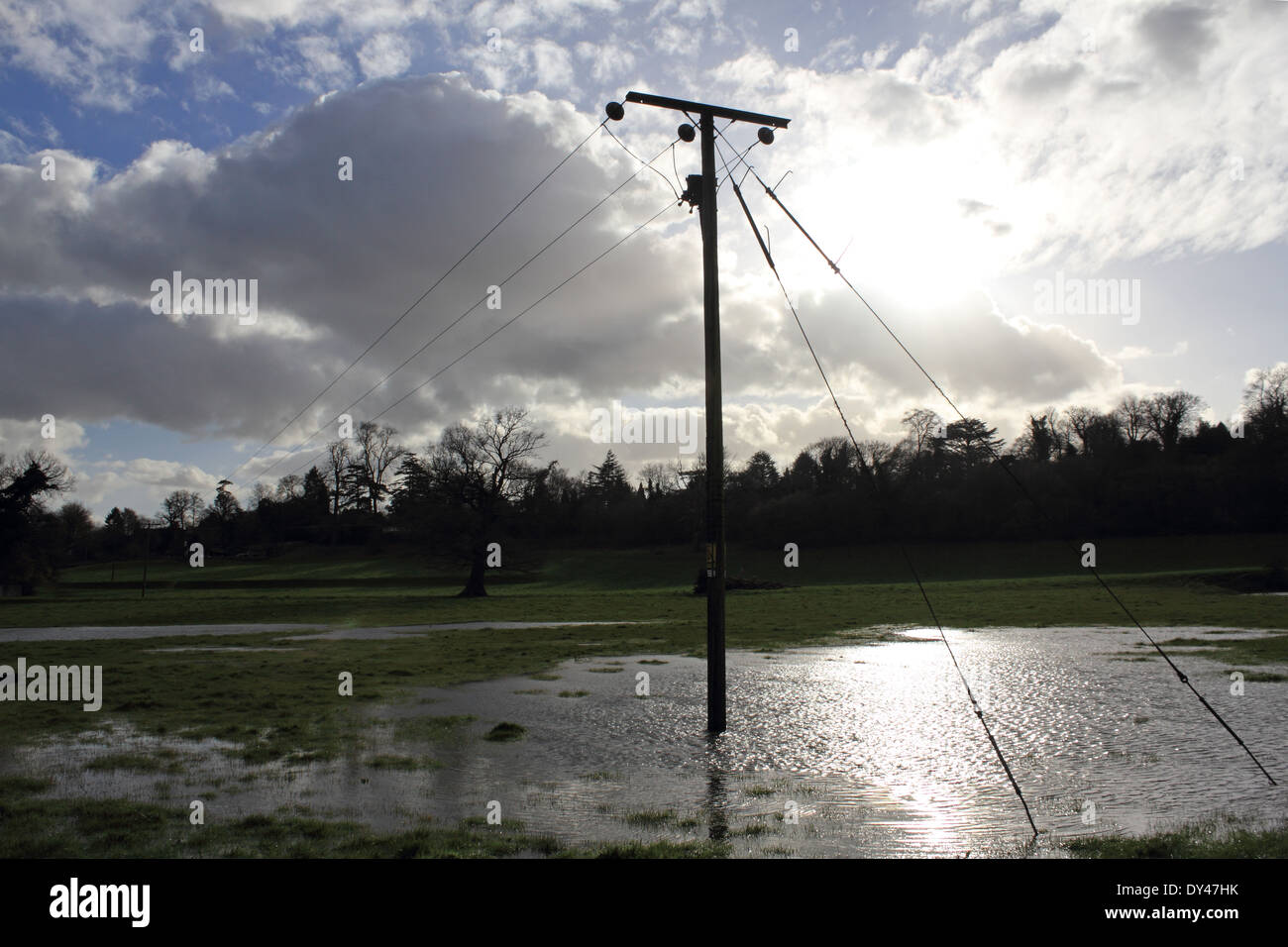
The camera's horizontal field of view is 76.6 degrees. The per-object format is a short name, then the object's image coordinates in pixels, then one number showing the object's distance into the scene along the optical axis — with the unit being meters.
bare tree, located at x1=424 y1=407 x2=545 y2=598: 57.91
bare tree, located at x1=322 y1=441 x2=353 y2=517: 119.69
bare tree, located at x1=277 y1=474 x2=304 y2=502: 121.69
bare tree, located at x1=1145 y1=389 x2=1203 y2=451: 98.75
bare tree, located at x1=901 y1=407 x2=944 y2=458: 105.54
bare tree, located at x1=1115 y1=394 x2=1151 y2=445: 101.83
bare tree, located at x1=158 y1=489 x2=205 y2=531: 124.88
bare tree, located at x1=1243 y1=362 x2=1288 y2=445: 78.37
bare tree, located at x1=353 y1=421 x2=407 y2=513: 117.46
